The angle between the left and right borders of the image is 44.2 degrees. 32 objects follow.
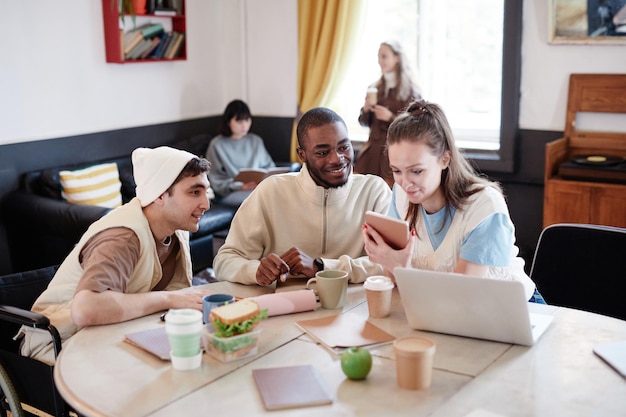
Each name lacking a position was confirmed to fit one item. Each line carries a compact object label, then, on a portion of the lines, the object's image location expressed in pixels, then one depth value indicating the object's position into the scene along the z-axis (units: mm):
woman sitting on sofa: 5352
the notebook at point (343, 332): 1900
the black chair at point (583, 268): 2406
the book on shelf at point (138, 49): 5176
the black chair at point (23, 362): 2201
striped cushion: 4590
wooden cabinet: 4434
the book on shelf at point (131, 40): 5145
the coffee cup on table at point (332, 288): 2141
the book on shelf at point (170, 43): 5492
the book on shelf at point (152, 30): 5301
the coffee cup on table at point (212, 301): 1971
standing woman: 4988
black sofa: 4266
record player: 4426
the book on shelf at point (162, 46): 5395
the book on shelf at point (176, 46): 5535
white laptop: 1806
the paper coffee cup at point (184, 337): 1756
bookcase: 5020
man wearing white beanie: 2160
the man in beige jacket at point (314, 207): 2658
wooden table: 1585
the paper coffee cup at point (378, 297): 2059
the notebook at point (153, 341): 1861
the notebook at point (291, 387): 1604
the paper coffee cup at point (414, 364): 1636
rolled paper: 2119
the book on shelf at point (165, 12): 5277
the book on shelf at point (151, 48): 5293
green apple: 1691
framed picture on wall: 4621
